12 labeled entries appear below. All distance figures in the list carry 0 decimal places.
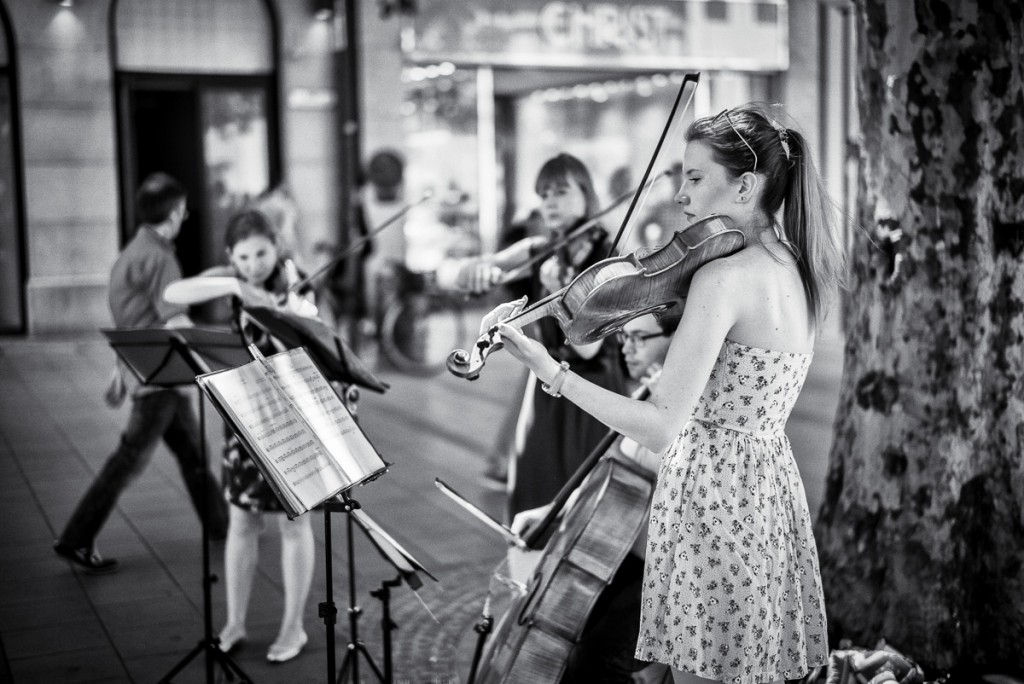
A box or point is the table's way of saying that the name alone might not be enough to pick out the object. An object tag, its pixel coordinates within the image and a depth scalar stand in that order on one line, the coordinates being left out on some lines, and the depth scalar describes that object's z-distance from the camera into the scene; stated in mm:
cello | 2951
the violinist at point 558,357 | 4312
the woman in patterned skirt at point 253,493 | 4148
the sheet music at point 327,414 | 2902
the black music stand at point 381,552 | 3097
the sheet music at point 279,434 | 2703
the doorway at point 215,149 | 13445
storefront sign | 14102
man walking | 5410
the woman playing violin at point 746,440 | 2617
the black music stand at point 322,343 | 3457
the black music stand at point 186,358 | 3521
